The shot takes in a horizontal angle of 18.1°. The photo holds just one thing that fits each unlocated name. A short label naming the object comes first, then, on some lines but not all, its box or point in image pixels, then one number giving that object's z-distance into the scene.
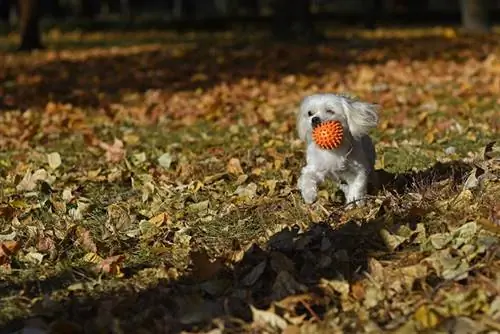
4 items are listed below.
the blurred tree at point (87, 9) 60.64
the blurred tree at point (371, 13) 50.52
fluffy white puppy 9.20
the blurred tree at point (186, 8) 67.75
